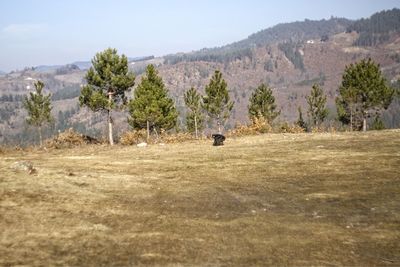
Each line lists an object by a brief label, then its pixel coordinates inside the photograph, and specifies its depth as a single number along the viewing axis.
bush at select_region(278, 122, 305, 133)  69.82
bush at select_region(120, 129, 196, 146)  53.78
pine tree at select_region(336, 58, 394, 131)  68.69
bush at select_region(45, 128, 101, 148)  55.06
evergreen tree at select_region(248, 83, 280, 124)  79.12
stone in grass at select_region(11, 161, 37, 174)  21.84
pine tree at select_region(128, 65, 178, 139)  53.59
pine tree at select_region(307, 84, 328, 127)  85.75
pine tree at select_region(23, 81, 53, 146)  63.47
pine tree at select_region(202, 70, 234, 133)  69.38
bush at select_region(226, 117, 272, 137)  59.35
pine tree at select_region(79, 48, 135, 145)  51.47
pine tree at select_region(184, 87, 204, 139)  80.56
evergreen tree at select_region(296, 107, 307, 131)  93.88
